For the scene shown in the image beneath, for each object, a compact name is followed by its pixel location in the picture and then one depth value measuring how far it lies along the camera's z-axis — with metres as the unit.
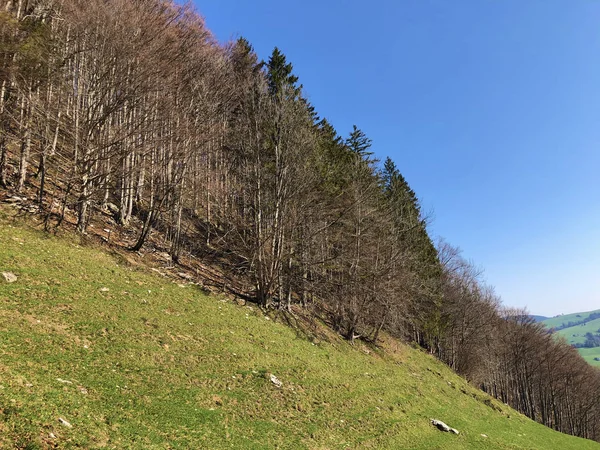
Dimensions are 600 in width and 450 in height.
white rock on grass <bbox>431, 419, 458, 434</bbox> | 14.14
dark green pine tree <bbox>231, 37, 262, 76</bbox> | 34.50
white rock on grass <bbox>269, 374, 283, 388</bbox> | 11.36
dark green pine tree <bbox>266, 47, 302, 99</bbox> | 32.72
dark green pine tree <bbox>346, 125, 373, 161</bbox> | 36.38
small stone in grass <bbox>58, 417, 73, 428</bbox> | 5.68
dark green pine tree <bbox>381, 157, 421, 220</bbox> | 32.89
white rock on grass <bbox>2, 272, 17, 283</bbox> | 10.11
